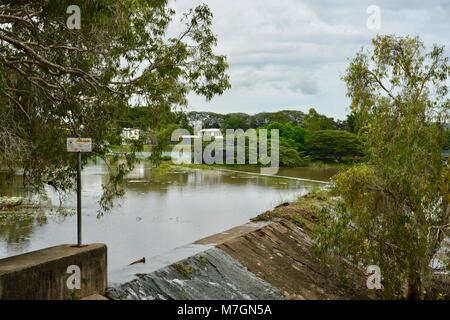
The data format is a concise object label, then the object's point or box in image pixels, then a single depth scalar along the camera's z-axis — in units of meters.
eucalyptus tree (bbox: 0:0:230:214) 7.46
